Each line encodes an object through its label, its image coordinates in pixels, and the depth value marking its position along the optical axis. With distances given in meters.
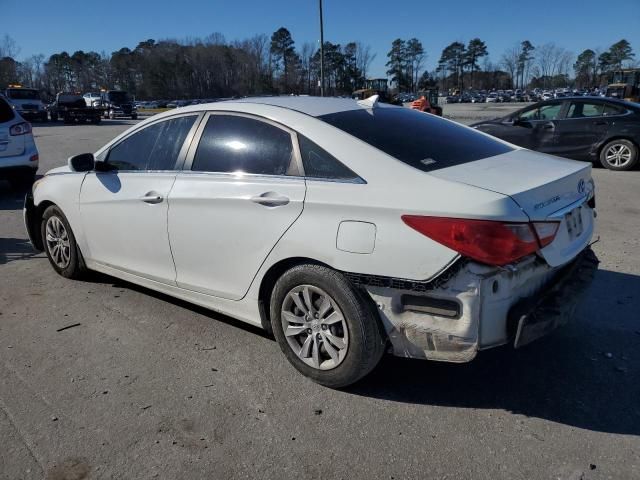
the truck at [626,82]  26.72
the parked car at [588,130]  10.66
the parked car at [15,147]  8.74
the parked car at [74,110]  33.25
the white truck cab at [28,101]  32.44
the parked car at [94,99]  41.03
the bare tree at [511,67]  120.89
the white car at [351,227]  2.56
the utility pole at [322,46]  31.54
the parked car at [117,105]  40.72
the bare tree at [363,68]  91.41
